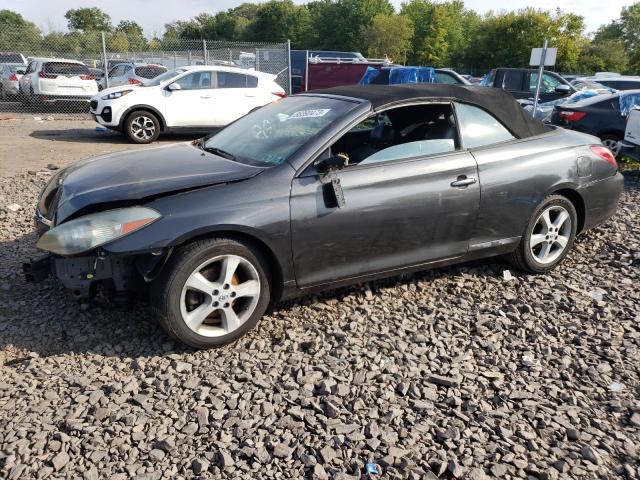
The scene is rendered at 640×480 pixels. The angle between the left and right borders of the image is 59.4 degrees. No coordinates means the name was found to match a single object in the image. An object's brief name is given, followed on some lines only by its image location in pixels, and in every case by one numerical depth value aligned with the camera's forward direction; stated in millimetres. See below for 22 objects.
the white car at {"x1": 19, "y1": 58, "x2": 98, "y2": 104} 15797
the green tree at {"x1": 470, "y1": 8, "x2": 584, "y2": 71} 50531
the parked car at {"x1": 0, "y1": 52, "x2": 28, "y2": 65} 20656
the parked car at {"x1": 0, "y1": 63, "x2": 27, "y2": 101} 18281
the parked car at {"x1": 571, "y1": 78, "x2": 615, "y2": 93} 19688
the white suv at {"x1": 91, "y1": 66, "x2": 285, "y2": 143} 11875
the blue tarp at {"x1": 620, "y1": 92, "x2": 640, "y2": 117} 9664
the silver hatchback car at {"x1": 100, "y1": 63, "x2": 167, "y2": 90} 18094
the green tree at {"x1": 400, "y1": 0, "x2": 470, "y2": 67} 64125
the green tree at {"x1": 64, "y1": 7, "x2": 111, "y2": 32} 93938
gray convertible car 3318
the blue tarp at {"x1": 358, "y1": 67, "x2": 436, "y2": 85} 15273
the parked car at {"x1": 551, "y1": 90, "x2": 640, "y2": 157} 9680
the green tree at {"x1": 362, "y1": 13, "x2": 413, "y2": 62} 61656
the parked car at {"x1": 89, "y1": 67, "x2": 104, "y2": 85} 22898
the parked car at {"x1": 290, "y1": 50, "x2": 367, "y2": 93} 19953
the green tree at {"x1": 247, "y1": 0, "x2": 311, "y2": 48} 86612
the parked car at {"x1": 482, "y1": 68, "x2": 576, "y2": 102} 15434
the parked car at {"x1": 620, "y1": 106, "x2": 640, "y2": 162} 8328
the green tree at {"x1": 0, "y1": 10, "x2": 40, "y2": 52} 18391
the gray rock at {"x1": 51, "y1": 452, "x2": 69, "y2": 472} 2548
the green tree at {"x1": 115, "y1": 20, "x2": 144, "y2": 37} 87531
